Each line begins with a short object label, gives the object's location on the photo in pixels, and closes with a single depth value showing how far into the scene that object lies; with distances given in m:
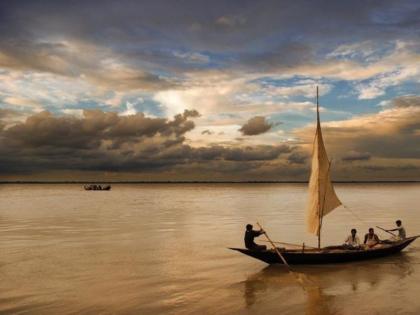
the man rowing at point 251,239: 24.42
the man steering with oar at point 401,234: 29.98
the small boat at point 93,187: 185.51
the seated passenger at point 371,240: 27.77
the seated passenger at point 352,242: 26.36
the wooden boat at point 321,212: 24.72
